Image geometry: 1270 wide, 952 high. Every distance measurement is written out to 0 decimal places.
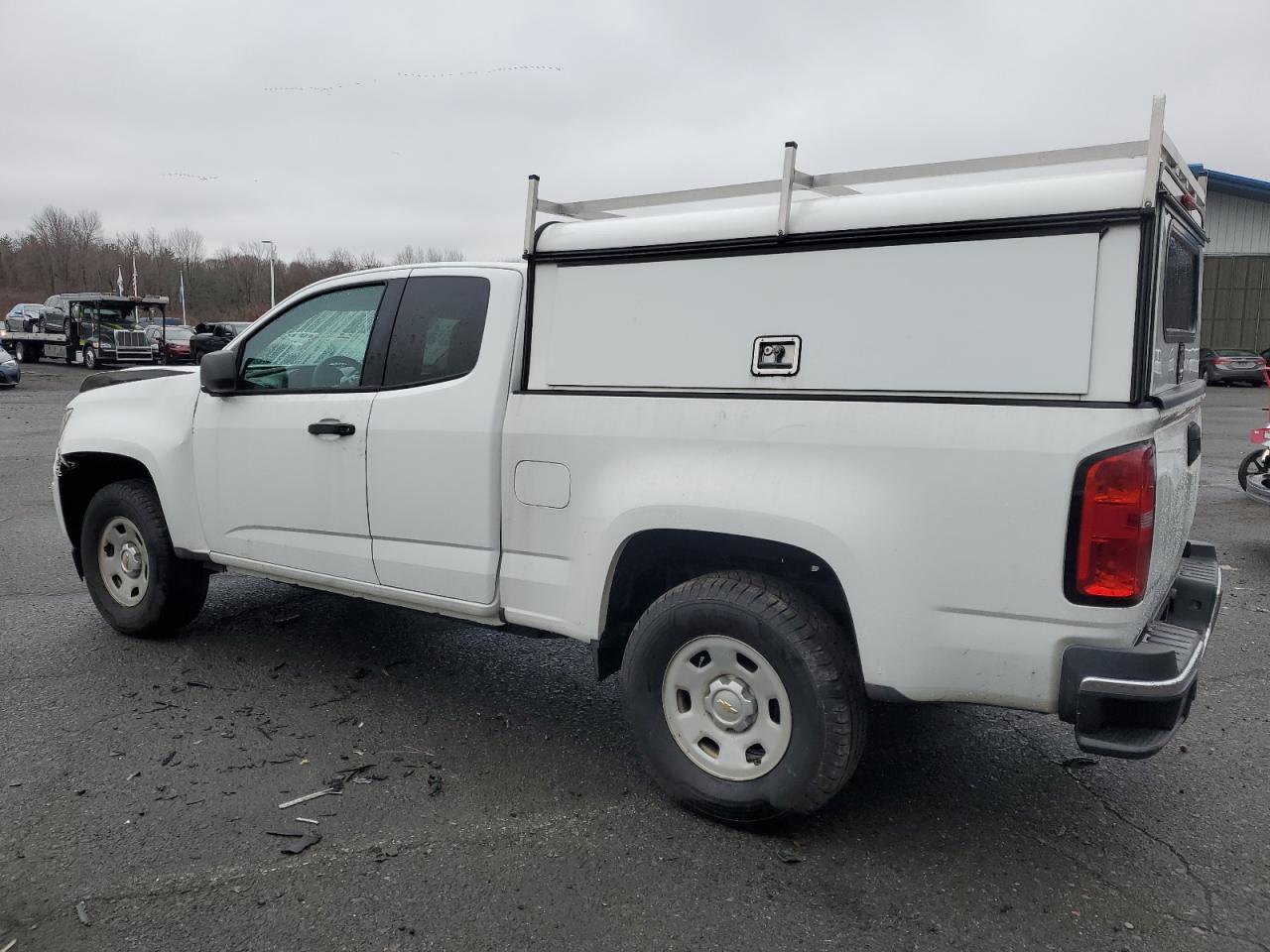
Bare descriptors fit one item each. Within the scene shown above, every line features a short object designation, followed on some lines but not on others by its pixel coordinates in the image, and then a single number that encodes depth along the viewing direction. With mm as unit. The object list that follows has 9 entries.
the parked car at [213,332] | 24639
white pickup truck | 2783
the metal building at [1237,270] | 33312
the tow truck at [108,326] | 31094
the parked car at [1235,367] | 30250
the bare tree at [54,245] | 88062
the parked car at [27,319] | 33938
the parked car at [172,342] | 32188
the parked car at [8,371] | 24141
